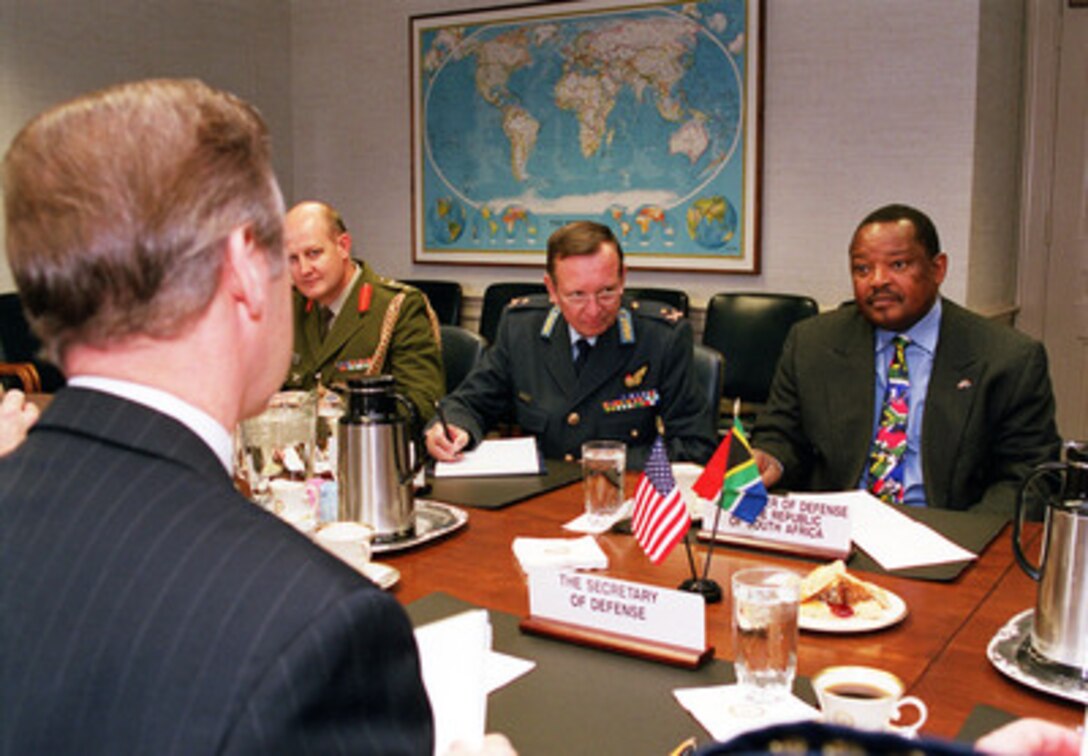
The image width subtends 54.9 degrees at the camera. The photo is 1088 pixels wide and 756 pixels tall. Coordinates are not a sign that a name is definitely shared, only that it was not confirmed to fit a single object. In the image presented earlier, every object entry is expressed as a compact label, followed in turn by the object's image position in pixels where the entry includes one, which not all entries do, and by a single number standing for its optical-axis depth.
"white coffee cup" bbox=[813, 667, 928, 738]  1.08
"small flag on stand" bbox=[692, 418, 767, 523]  1.71
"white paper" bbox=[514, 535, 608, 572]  1.74
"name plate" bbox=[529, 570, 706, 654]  1.38
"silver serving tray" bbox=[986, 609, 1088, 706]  1.28
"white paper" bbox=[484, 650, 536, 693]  1.33
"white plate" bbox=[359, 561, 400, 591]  1.67
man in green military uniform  3.41
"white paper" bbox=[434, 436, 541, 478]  2.42
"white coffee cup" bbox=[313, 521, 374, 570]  1.67
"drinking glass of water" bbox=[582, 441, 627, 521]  2.00
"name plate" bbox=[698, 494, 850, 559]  1.79
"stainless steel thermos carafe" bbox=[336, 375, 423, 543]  1.92
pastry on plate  1.54
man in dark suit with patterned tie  2.50
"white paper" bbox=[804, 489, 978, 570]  1.79
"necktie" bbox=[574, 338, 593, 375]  2.93
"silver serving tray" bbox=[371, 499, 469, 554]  1.87
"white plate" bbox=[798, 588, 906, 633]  1.48
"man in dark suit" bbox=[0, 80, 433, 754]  0.72
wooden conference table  1.29
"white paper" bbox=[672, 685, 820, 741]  1.21
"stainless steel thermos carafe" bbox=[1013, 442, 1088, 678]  1.31
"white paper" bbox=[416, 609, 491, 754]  1.12
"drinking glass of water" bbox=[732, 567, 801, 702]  1.26
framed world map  4.82
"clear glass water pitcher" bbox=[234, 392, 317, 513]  2.07
